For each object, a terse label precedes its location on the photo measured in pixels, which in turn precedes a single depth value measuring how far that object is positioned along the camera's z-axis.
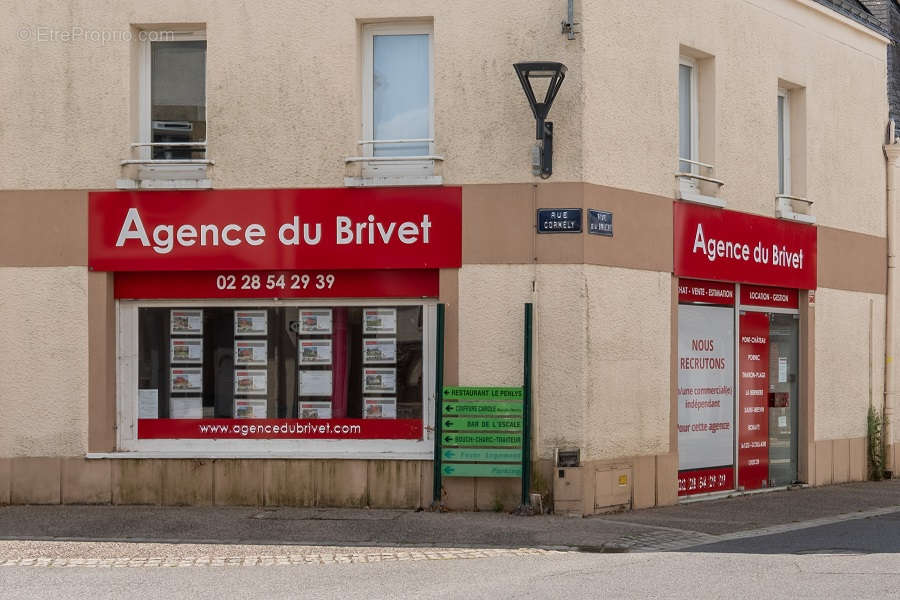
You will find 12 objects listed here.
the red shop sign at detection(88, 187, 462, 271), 13.75
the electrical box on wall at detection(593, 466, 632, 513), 13.58
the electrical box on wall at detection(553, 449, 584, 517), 13.28
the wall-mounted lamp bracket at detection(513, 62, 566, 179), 13.09
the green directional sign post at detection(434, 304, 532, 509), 13.39
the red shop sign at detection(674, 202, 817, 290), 15.02
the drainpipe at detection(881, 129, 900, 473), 18.58
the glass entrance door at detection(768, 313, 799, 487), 16.80
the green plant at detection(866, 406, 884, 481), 18.38
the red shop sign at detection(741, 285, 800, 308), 16.28
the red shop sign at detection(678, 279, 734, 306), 15.20
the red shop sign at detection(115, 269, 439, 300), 13.92
